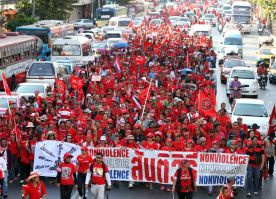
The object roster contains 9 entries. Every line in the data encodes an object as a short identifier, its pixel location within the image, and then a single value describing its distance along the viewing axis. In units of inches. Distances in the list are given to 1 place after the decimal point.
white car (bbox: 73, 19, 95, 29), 3050.2
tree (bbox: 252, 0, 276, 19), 2708.4
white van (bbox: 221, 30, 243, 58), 2114.4
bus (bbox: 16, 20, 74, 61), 1776.6
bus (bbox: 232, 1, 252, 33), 3225.9
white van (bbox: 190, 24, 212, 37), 2522.1
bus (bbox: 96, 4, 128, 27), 3105.3
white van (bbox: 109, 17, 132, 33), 2699.3
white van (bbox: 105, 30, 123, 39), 2272.4
